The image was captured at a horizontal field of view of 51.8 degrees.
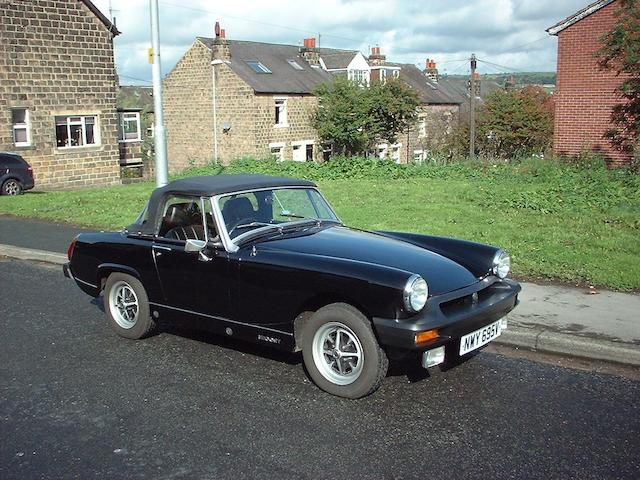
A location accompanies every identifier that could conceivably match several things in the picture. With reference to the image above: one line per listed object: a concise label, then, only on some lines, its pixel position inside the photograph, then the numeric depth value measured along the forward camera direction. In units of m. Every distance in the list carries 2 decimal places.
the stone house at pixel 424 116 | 50.22
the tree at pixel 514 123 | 44.56
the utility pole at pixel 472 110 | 38.69
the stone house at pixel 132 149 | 43.75
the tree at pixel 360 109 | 40.44
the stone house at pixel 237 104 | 38.81
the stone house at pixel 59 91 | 25.09
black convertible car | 4.54
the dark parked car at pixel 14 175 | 20.59
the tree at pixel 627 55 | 13.62
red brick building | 21.04
